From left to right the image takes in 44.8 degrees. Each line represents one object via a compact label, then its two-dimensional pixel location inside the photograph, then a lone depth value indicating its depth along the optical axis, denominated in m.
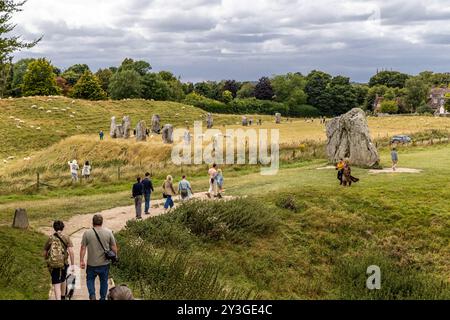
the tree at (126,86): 101.11
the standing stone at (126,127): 55.38
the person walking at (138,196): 21.28
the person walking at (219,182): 26.00
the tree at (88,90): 98.88
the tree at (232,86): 148.88
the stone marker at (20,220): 18.30
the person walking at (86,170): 34.31
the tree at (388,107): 114.56
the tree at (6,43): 16.60
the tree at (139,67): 112.69
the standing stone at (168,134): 47.84
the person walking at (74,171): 33.50
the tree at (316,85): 123.31
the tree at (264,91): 132.50
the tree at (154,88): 106.31
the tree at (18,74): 101.54
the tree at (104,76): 119.80
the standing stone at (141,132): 50.38
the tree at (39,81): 90.75
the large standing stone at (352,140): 32.78
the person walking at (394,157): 31.08
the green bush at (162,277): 13.12
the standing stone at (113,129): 57.03
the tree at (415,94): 119.00
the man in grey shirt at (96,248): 11.38
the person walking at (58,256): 11.25
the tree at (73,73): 119.38
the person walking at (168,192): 22.42
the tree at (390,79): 144.38
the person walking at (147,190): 22.58
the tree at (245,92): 139.27
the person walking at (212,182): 25.59
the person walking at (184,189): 24.20
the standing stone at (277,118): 81.93
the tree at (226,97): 131.38
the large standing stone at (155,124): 59.41
